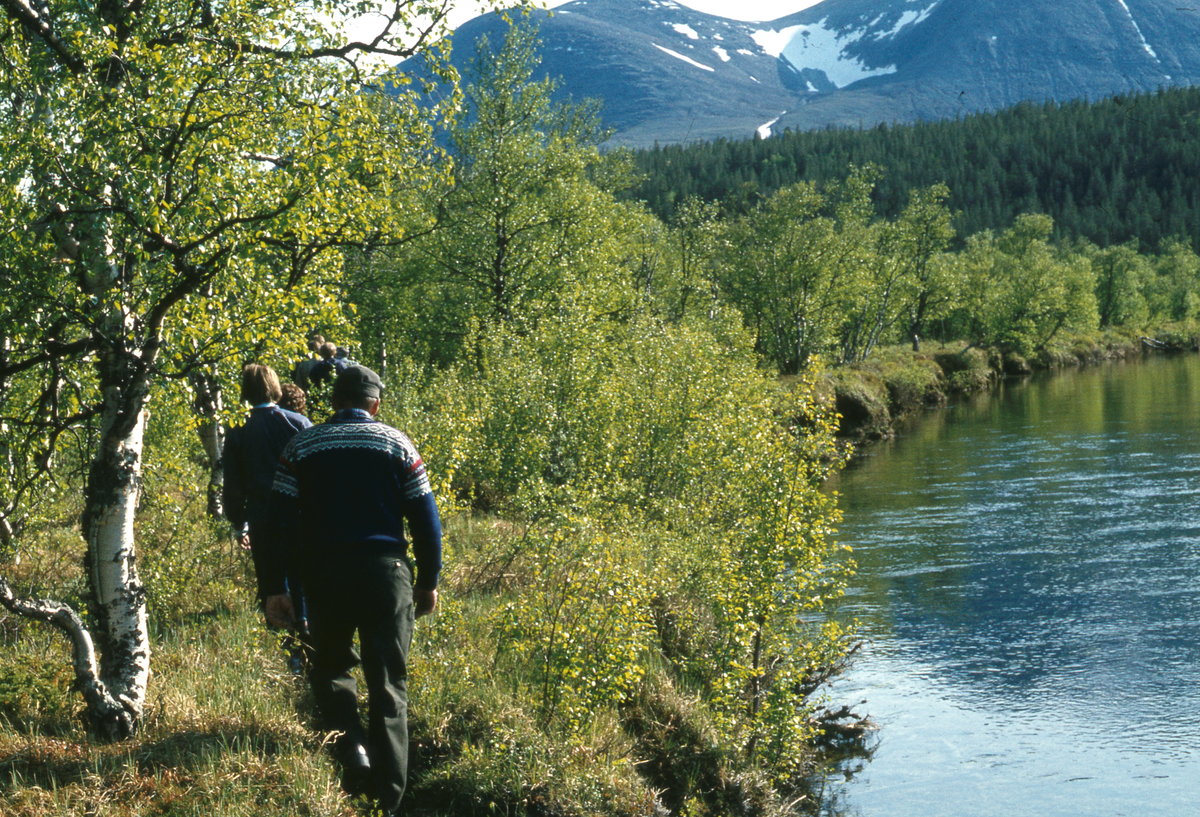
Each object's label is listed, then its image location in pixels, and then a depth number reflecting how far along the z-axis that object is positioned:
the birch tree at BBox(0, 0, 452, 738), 6.39
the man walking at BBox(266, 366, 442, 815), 5.61
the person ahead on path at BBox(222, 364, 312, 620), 7.70
